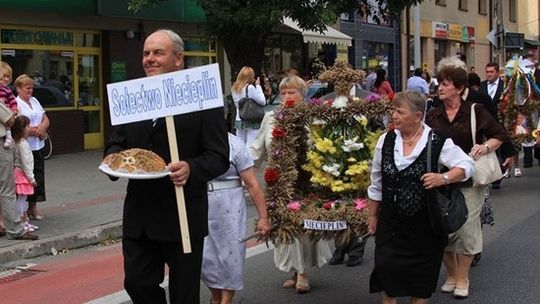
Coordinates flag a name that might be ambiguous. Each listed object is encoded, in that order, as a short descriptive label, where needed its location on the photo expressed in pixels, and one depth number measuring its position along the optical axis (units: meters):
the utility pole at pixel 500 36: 25.14
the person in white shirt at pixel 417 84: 17.53
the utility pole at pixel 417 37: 25.95
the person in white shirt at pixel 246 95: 10.76
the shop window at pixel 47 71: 14.88
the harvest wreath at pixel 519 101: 11.93
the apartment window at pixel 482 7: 39.50
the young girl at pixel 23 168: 8.23
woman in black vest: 4.70
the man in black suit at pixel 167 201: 3.71
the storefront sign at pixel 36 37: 14.64
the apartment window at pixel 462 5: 36.62
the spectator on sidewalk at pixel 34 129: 8.87
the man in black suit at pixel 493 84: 11.73
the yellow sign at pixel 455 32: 35.03
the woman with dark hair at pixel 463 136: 5.80
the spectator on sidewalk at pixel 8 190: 7.93
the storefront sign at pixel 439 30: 33.00
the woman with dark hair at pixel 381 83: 15.80
